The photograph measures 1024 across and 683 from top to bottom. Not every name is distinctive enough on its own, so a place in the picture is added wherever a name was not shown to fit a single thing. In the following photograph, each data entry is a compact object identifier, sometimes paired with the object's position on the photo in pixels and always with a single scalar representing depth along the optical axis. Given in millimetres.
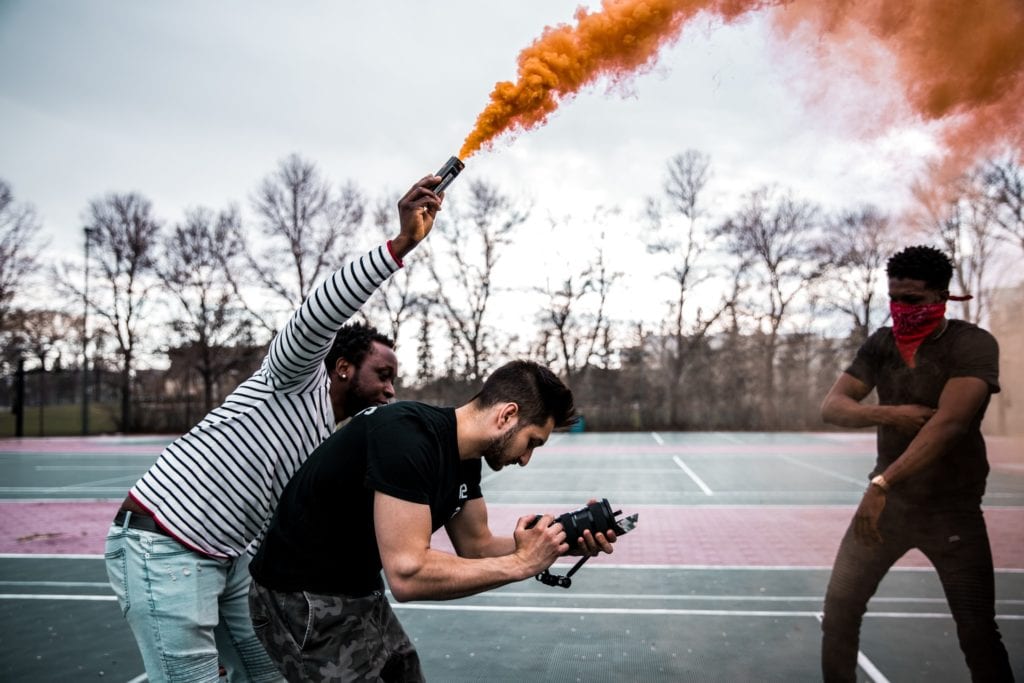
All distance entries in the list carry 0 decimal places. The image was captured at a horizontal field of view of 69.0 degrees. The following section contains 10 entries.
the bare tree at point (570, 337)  32000
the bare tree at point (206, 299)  35219
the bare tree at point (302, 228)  31766
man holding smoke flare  2512
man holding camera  2182
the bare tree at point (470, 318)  29797
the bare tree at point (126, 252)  35875
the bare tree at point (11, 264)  16850
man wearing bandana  3232
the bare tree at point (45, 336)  33594
